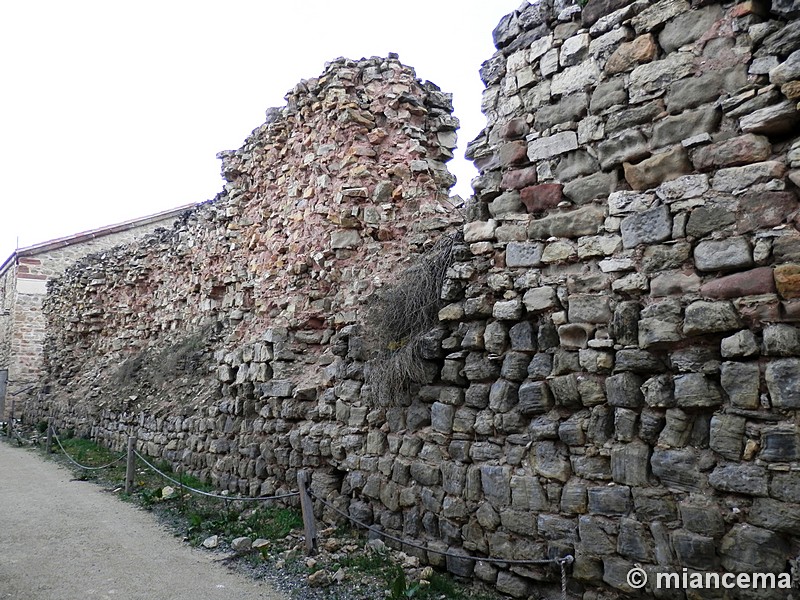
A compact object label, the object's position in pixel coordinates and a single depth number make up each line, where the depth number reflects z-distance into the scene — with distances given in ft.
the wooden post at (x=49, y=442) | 37.23
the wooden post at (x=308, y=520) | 16.10
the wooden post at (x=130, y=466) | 24.65
